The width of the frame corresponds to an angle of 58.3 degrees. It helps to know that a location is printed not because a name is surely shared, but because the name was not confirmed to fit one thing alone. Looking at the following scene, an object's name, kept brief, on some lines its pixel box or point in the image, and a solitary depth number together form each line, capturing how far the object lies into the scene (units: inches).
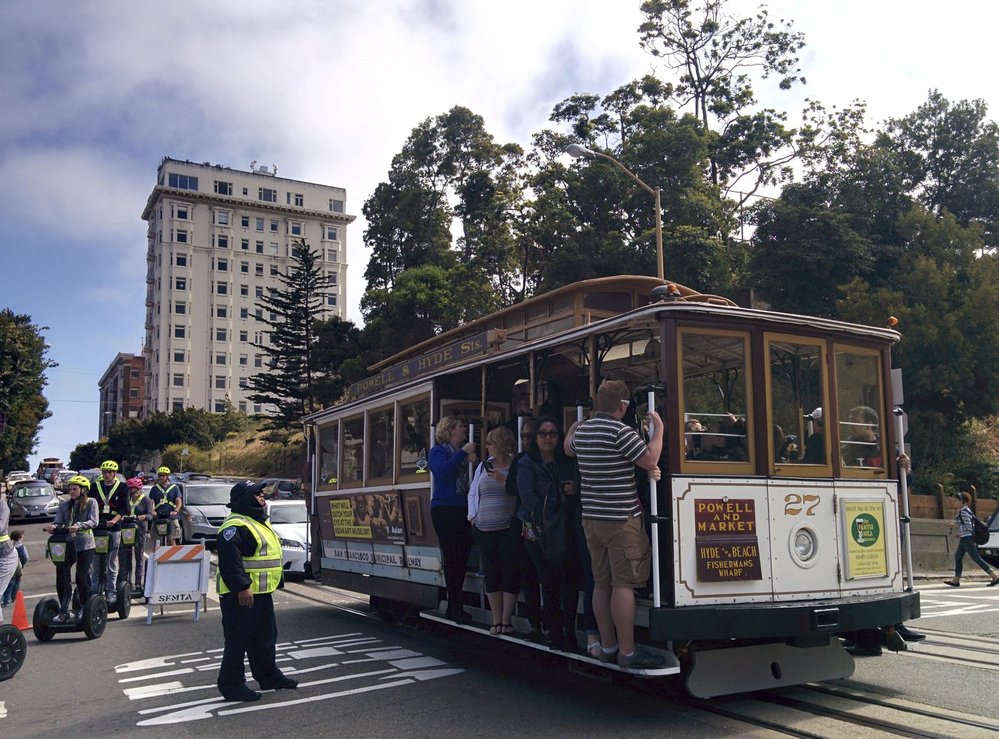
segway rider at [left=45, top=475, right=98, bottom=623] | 387.2
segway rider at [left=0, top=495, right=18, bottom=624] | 313.7
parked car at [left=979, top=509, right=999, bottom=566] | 701.9
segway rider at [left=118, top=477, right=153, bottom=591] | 462.0
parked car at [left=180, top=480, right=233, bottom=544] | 799.1
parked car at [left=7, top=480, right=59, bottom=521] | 1323.8
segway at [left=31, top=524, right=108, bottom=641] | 377.4
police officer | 268.4
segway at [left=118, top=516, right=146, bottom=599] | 450.6
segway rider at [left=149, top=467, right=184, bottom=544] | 589.3
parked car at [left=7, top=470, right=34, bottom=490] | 1957.4
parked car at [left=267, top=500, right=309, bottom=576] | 590.9
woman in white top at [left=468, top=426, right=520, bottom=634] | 287.5
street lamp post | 682.2
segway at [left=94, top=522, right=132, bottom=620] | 410.3
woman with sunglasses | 264.7
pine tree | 1888.5
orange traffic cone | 348.5
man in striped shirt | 235.6
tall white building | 3494.1
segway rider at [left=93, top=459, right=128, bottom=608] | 426.6
